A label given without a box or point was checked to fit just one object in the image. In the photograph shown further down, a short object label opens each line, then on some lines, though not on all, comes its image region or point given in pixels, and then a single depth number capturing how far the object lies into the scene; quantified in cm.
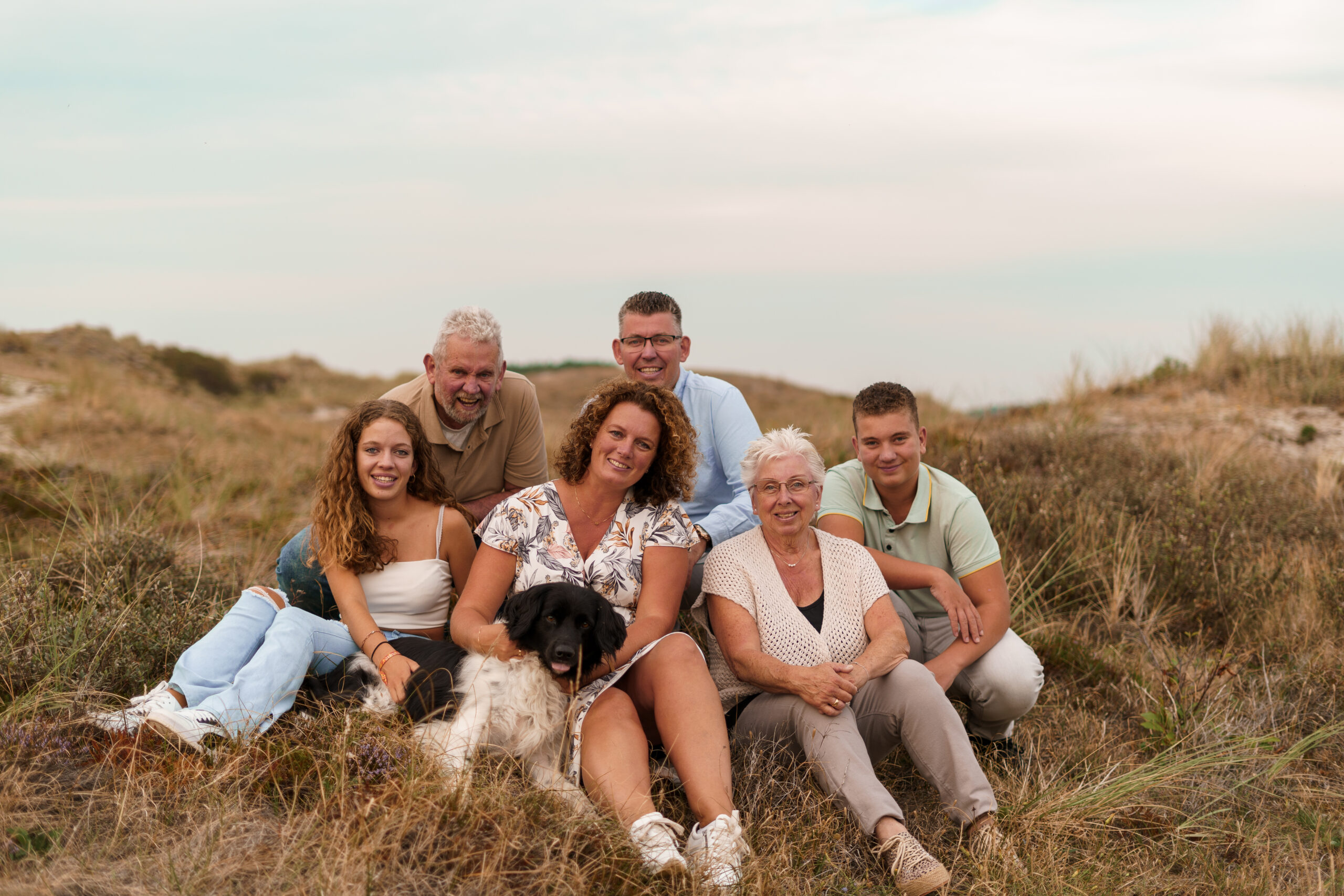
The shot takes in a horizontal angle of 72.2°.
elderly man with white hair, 386
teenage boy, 350
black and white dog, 283
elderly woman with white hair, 295
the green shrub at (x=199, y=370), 1967
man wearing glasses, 431
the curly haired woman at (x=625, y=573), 290
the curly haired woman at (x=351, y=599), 304
